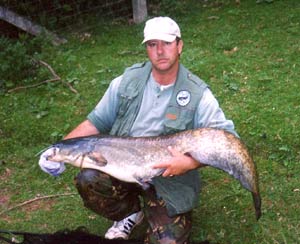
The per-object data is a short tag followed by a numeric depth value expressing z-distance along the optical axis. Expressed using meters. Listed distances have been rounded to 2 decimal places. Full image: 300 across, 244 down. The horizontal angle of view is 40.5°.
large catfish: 2.21
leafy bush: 4.60
